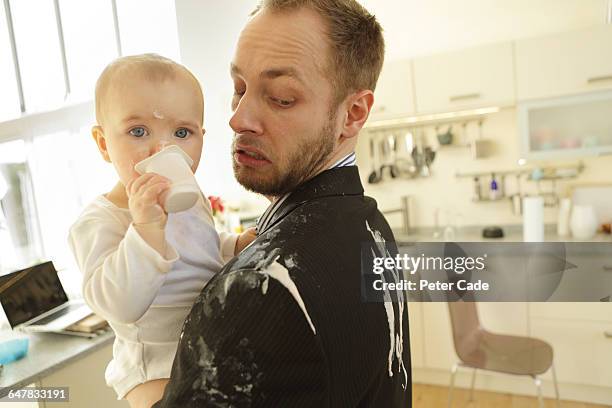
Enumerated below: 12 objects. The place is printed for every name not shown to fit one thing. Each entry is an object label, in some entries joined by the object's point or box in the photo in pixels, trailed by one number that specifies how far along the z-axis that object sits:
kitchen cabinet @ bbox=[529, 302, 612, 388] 2.59
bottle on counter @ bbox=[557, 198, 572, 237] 2.94
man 0.52
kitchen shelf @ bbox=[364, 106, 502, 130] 3.15
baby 0.74
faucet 3.47
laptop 1.60
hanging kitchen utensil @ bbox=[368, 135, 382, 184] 3.53
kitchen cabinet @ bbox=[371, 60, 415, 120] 3.07
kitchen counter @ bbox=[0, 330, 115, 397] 1.33
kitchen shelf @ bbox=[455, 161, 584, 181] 3.03
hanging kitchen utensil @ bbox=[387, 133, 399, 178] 3.48
